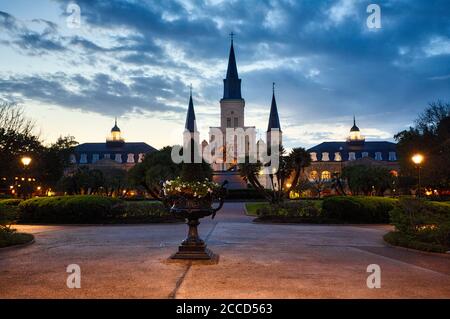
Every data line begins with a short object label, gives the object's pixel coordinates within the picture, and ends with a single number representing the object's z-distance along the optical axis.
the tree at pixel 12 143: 44.97
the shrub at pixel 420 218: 15.45
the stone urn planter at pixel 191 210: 12.25
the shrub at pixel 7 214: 16.09
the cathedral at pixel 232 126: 107.50
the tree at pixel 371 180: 56.12
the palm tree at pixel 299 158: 35.12
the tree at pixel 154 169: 47.54
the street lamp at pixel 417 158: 27.95
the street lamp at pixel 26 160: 28.49
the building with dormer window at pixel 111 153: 118.16
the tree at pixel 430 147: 49.94
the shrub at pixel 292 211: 27.61
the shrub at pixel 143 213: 26.88
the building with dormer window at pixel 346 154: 117.12
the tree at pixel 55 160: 68.38
